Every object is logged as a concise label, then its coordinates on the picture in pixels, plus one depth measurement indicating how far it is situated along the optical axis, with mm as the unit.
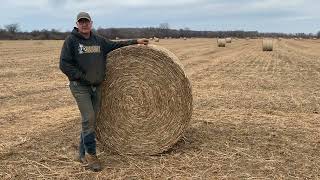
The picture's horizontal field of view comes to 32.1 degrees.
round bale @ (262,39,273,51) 34938
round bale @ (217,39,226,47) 45312
